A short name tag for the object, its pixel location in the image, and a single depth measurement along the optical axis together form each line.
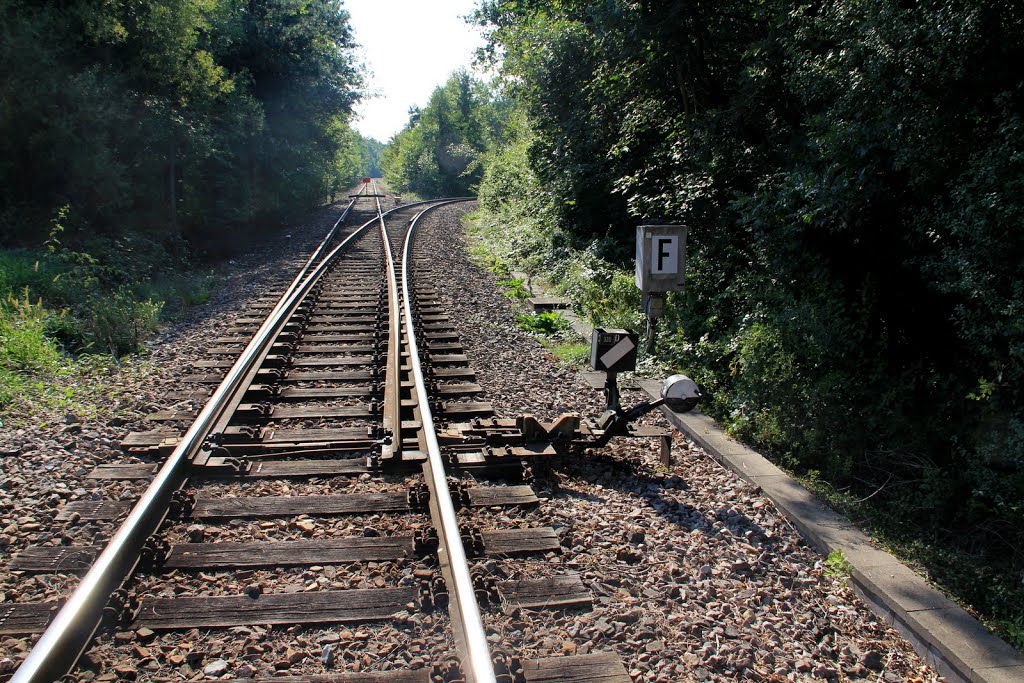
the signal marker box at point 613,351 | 5.42
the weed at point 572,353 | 7.91
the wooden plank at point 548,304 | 10.77
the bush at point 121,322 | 8.07
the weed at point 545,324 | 9.51
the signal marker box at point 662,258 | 6.32
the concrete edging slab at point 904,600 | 3.00
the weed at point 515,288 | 12.05
